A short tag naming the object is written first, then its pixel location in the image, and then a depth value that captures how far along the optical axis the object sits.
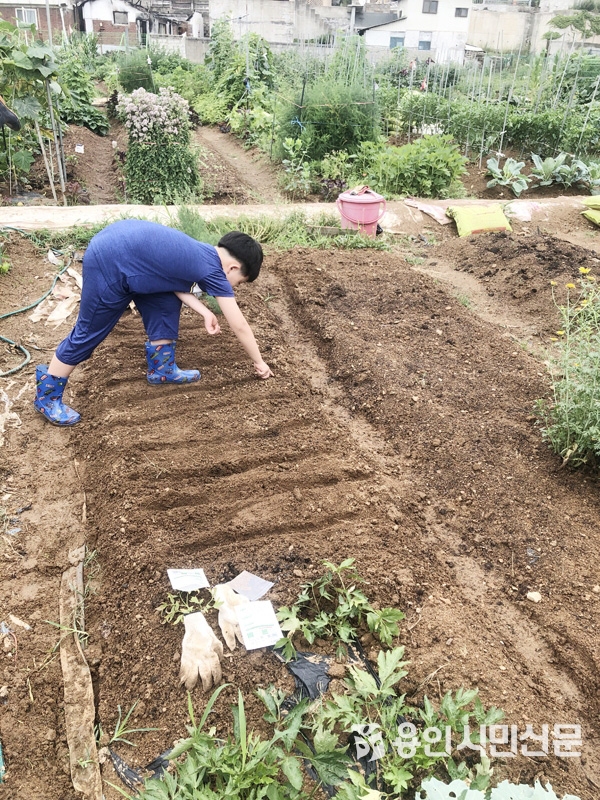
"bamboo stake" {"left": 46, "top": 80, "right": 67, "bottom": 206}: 6.54
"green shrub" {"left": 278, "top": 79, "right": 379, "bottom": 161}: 8.21
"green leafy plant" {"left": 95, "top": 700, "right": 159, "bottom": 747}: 1.82
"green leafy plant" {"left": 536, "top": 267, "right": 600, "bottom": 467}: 2.78
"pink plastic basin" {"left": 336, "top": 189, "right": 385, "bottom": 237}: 5.83
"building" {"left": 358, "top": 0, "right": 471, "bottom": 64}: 32.47
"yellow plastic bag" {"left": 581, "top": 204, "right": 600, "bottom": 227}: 6.89
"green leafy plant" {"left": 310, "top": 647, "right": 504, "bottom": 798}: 1.67
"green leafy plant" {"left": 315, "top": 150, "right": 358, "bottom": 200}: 7.57
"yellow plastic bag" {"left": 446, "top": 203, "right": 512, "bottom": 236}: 6.43
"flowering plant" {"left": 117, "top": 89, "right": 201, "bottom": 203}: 6.95
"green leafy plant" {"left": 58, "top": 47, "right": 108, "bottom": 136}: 10.77
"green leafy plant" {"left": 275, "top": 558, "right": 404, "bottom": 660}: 2.06
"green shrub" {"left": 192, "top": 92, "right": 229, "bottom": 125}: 12.58
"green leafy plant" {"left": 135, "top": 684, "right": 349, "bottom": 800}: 1.58
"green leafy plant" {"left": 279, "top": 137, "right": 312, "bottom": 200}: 7.78
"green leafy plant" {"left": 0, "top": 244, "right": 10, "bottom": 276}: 4.53
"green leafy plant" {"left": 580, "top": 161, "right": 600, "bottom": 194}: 8.42
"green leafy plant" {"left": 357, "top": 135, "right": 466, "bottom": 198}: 7.46
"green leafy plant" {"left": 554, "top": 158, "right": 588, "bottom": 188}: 8.35
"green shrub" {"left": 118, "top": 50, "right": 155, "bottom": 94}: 13.64
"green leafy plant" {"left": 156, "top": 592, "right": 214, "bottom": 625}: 2.10
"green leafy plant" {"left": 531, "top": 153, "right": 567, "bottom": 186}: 8.36
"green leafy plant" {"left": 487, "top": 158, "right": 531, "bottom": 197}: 8.14
